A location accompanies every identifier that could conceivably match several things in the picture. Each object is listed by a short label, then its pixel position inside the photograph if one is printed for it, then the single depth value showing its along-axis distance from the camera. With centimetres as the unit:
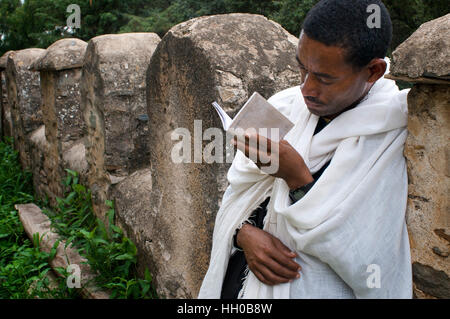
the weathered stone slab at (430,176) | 122
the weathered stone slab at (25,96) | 586
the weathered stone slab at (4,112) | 774
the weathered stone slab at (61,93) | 429
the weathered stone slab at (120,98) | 326
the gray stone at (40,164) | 499
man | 117
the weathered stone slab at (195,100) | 196
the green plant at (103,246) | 290
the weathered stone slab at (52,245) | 303
